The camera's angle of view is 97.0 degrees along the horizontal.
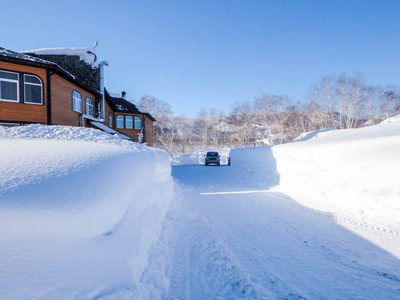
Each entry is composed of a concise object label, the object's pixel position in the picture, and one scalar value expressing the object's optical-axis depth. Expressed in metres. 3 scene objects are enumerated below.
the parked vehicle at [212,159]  19.92
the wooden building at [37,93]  8.88
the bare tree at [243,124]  36.12
